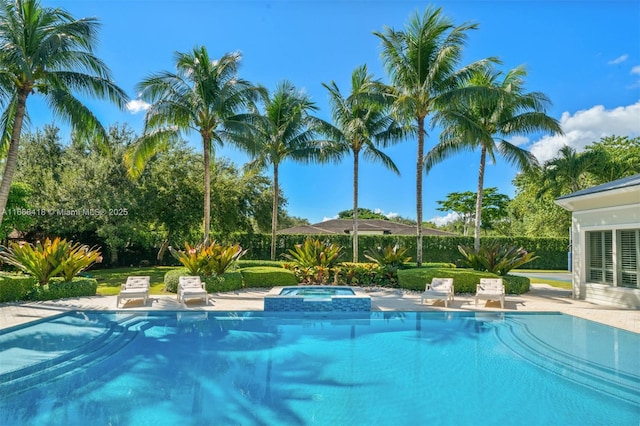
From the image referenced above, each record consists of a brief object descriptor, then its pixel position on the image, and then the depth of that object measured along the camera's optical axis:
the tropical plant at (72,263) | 12.79
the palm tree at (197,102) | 15.30
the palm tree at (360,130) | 19.97
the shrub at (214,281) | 14.09
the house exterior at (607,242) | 11.45
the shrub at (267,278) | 15.84
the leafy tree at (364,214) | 75.19
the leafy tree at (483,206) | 54.44
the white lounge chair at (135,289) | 11.38
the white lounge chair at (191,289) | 11.81
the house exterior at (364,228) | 32.50
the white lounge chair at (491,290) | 11.68
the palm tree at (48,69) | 11.19
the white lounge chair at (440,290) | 11.98
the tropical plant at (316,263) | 16.47
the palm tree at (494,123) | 15.80
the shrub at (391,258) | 16.80
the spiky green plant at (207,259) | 14.16
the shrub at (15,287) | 11.48
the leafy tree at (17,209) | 17.58
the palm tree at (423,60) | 15.09
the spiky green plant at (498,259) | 14.78
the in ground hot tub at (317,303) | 11.23
